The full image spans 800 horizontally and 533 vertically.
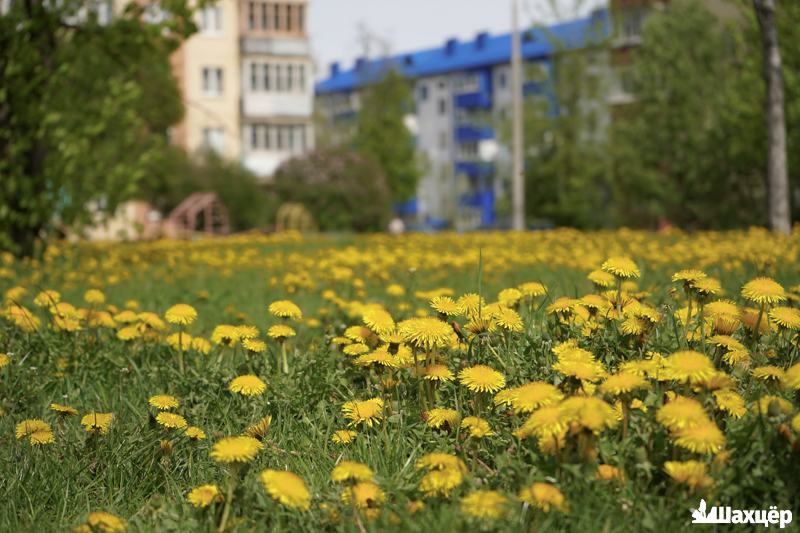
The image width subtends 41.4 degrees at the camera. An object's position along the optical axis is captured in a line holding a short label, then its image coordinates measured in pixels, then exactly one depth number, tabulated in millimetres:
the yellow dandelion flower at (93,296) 4574
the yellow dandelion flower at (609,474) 2316
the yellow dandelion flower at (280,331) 3488
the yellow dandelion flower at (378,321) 3160
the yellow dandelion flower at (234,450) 2277
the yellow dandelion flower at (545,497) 2121
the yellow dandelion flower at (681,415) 2227
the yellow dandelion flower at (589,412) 2186
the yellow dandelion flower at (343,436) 2822
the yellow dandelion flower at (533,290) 3719
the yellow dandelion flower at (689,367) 2309
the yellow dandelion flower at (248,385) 3014
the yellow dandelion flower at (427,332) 2934
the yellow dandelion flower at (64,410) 3088
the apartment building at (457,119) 71812
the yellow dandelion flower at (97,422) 3043
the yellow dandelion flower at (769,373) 2637
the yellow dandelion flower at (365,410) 2910
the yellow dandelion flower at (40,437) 3059
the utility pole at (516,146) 21828
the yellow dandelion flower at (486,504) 2078
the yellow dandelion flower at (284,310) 3465
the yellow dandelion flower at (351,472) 2238
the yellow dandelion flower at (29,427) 3127
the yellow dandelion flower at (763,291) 2850
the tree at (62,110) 9906
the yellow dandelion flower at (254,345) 3311
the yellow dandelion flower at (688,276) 3000
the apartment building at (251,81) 48062
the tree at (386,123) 55188
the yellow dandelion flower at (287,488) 2127
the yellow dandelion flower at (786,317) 2920
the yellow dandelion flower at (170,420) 2941
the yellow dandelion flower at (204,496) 2314
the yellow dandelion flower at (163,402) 2961
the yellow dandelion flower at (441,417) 2799
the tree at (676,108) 30875
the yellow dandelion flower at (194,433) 2858
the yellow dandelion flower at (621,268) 3156
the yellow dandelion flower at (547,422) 2230
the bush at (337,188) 34188
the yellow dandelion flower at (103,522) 2215
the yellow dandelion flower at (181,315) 3637
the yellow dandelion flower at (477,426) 2615
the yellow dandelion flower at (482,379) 2746
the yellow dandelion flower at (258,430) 2783
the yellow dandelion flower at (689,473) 2225
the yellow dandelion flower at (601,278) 3457
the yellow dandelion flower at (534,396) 2414
